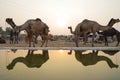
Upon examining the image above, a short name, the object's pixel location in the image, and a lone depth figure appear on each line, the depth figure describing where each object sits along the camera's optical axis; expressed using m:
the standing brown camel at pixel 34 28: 8.25
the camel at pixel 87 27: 8.49
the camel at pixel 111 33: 8.61
